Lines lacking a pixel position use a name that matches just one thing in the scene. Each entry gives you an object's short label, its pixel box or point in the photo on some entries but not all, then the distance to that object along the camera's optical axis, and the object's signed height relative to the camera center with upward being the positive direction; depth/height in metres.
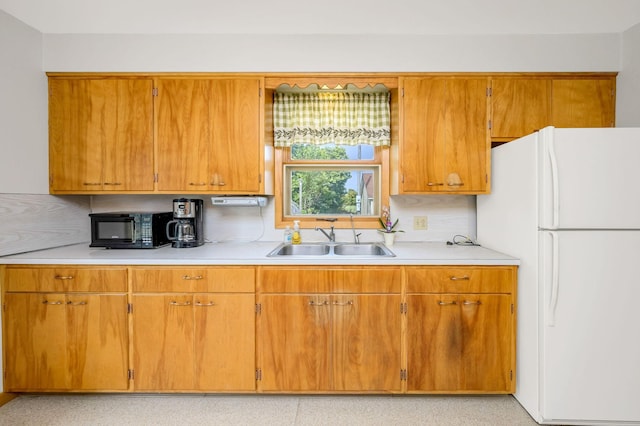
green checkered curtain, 2.77 +0.76
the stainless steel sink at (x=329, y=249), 2.70 -0.31
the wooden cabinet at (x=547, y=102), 2.40 +0.75
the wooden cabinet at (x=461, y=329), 2.08 -0.74
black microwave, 2.39 -0.14
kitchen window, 2.78 +0.46
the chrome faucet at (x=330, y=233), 2.75 -0.19
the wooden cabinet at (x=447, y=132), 2.41 +0.55
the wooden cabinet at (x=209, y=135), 2.44 +0.54
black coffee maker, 2.50 -0.10
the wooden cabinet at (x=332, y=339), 2.09 -0.80
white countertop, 2.08 -0.30
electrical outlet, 2.80 -0.12
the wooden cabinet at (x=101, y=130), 2.44 +0.57
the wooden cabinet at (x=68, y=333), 2.10 -0.76
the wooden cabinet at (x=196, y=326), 2.09 -0.72
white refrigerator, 1.79 -0.36
